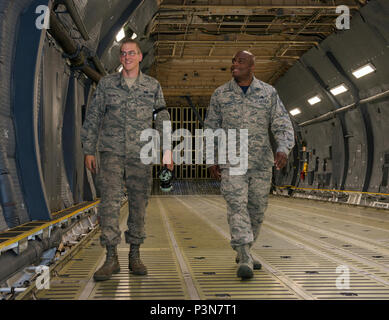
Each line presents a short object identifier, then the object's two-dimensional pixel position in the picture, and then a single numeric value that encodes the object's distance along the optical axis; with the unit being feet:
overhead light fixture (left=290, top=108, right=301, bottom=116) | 68.32
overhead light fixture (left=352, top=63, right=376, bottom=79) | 43.42
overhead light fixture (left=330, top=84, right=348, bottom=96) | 51.18
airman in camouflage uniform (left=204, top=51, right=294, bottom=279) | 15.06
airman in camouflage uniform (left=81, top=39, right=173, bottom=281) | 14.43
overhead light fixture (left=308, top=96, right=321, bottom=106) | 59.48
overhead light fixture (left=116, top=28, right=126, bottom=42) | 35.87
